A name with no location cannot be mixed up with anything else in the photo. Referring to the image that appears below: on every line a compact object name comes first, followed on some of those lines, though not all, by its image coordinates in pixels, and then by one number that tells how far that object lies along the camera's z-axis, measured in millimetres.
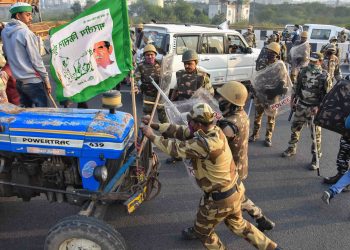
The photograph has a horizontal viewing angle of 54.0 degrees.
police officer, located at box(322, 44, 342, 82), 7107
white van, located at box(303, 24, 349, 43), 17875
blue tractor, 3191
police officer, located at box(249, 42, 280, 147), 6168
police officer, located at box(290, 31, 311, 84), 9875
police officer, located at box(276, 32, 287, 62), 11384
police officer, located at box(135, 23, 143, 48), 9231
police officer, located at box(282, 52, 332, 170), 5430
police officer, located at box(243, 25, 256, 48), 15409
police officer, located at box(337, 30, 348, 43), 16094
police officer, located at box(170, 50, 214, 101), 5254
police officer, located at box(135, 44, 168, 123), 5950
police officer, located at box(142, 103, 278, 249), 3033
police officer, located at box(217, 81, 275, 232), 3598
